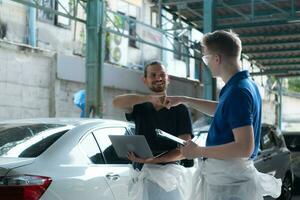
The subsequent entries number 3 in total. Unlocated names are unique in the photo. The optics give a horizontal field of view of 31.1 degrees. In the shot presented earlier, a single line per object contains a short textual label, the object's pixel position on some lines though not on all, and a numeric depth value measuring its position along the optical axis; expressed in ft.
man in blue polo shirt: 9.43
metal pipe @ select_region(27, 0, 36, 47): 40.70
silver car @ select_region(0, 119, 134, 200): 13.16
